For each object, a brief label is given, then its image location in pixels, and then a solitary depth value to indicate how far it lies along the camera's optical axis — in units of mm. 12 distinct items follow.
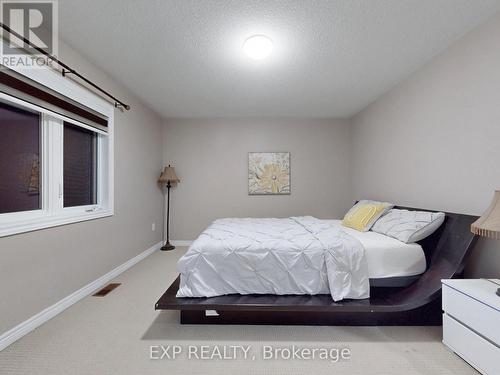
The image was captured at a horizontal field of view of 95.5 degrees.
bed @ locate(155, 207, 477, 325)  1758
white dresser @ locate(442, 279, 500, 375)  1299
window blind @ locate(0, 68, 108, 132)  1599
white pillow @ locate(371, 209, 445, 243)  2027
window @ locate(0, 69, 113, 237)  1745
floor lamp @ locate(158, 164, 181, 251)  4073
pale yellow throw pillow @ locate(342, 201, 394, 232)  2557
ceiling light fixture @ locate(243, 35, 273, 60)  2023
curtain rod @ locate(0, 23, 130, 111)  1537
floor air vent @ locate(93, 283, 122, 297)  2404
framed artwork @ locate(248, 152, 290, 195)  4312
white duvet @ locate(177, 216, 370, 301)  1850
